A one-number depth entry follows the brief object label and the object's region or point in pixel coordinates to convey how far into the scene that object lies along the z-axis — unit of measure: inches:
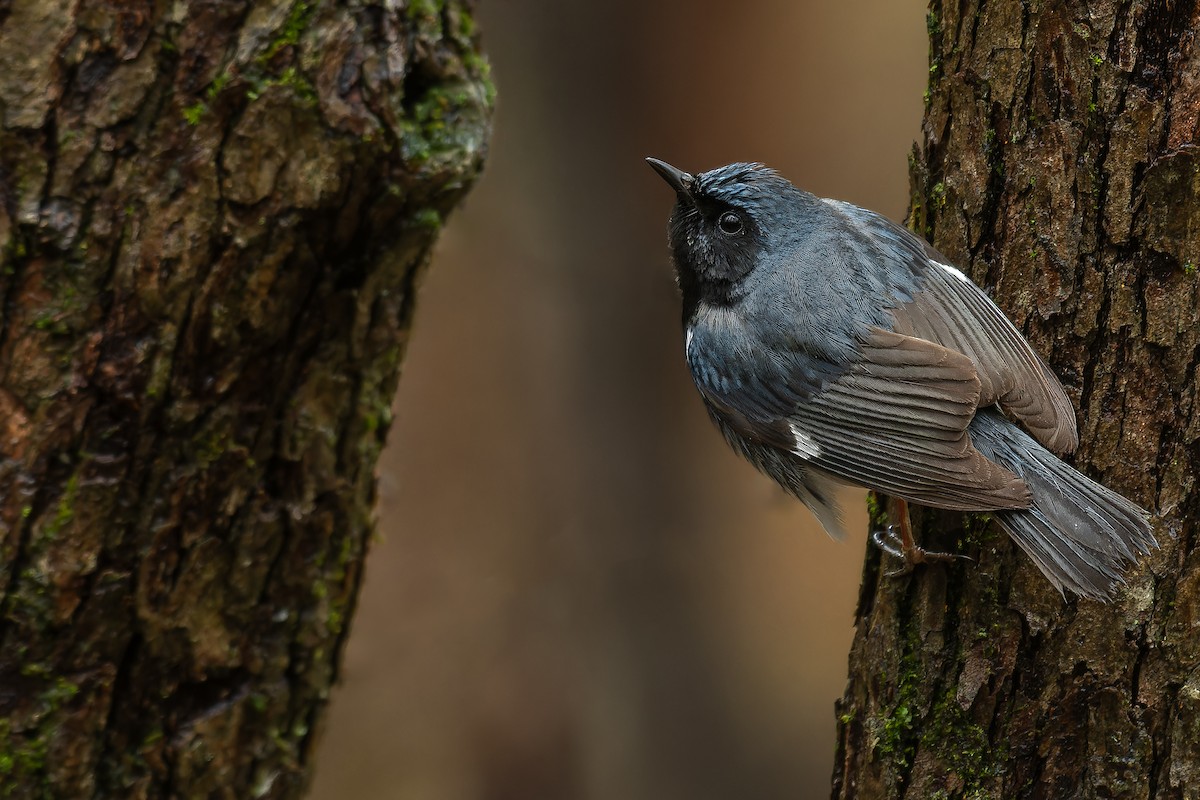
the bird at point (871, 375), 198.5
